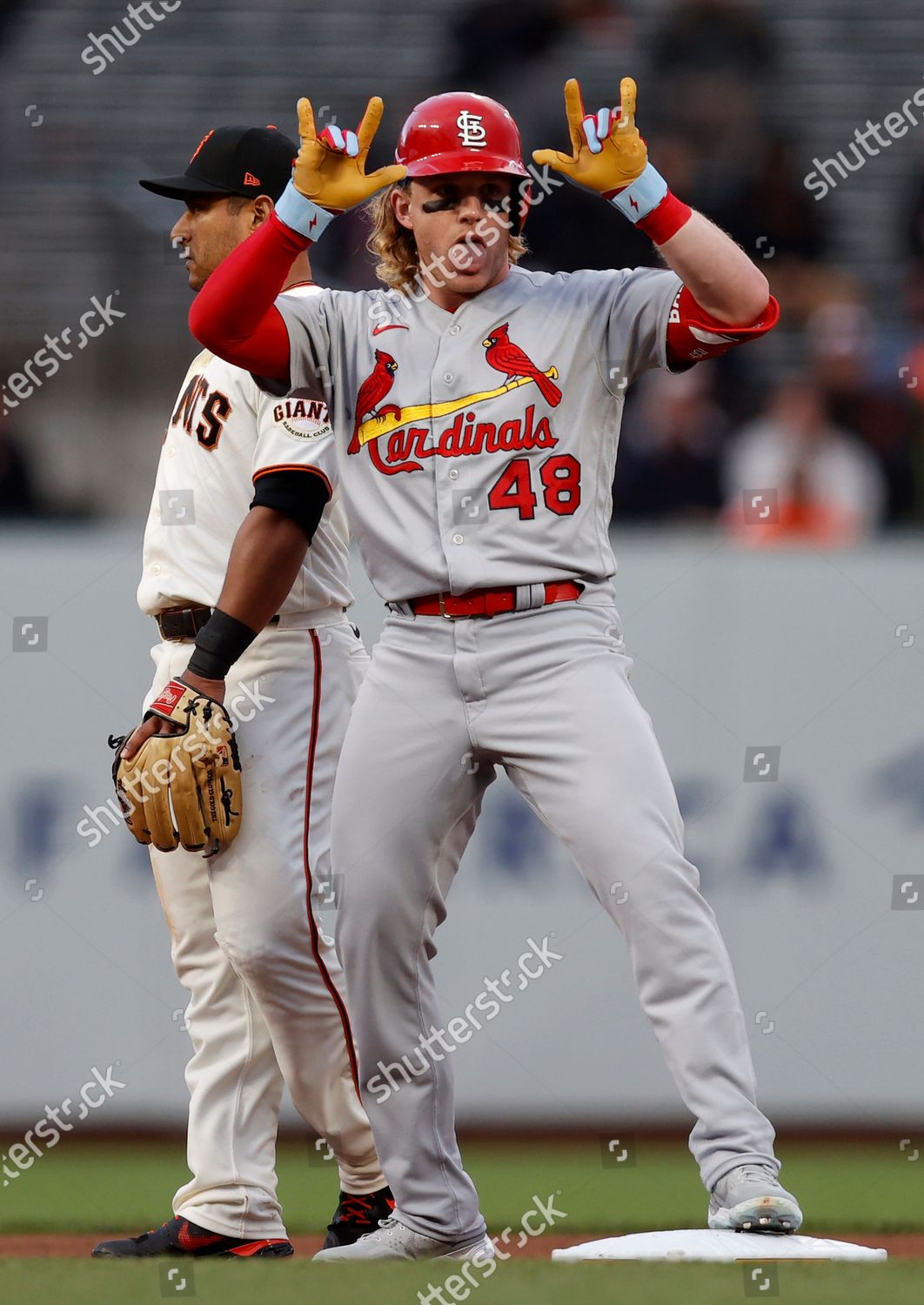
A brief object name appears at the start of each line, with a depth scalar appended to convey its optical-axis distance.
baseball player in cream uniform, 6.43
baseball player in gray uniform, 5.23
